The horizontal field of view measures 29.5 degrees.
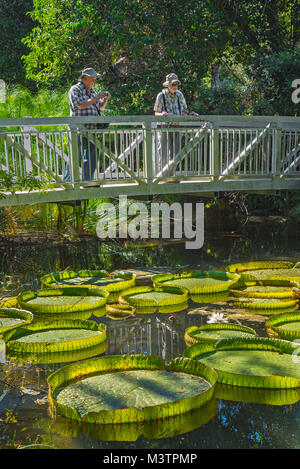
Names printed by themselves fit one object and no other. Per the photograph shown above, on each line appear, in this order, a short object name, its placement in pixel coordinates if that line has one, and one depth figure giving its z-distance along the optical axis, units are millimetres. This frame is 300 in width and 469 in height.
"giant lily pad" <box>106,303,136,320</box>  5836
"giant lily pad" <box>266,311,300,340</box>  4870
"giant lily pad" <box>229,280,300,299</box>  6184
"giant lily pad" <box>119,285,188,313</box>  5992
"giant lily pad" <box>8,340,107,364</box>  4629
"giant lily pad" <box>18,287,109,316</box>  5832
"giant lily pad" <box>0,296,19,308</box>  6021
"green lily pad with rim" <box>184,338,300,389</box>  3932
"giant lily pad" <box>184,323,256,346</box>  4820
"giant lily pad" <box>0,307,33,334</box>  5234
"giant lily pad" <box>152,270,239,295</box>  6547
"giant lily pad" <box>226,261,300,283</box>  6871
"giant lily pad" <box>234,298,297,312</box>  5863
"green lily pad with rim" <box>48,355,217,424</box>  3465
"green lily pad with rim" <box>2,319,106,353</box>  4715
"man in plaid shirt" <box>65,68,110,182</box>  7688
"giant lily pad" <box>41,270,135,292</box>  6745
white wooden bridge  7410
